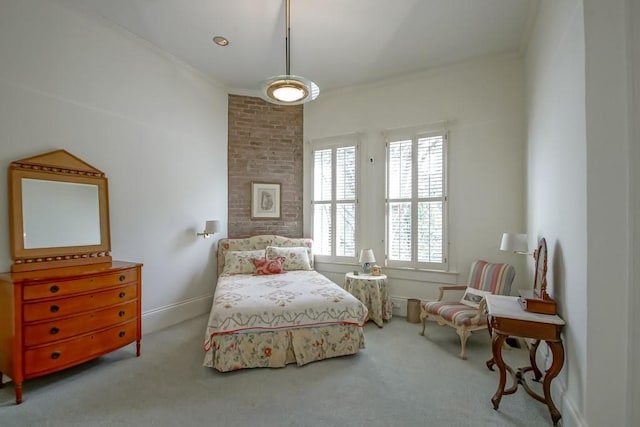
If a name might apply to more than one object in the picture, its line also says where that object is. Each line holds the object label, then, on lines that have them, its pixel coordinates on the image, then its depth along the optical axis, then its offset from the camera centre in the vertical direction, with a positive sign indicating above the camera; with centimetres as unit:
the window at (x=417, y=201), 415 +14
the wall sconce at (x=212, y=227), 422 -24
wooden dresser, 229 -90
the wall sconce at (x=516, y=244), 309 -33
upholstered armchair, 306 -104
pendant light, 267 +112
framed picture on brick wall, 498 +17
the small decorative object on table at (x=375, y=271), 427 -85
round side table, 399 -111
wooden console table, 203 -84
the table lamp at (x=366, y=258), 425 -67
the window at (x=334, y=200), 477 +17
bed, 274 -108
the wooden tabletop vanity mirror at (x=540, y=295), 215 -64
